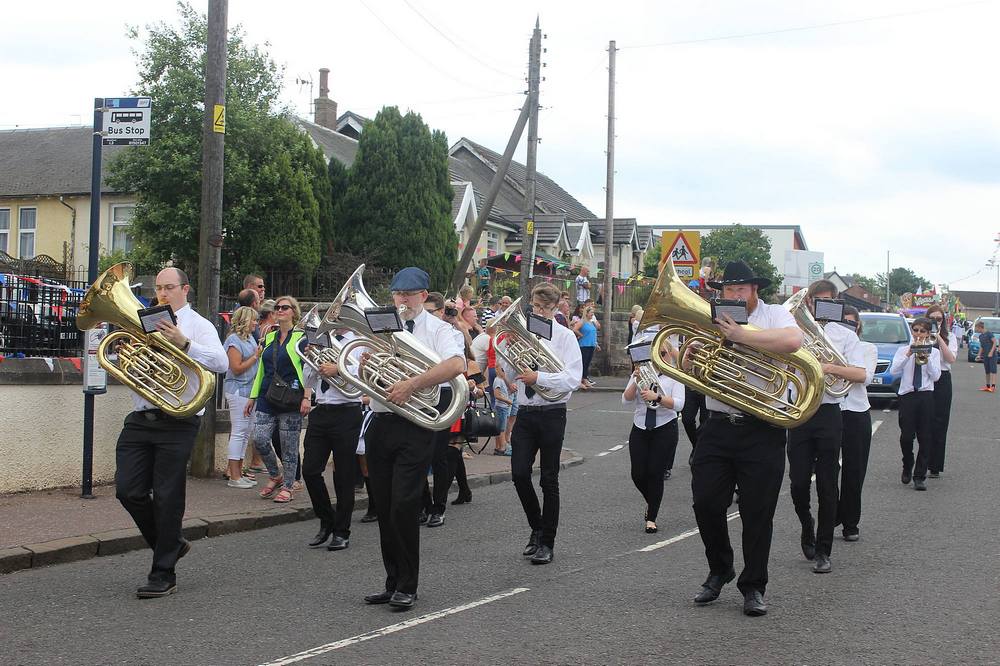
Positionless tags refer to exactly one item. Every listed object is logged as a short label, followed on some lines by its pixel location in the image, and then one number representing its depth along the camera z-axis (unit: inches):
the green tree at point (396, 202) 1131.9
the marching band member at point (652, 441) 347.6
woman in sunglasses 372.2
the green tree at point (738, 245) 2760.8
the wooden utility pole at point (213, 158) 415.5
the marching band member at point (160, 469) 260.8
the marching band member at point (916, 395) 456.1
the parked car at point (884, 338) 815.7
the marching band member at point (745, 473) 243.9
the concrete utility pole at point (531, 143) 893.8
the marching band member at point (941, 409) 480.1
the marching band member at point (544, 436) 301.4
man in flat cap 244.4
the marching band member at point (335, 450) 321.1
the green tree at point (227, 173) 983.0
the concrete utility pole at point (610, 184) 1152.2
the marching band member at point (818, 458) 300.5
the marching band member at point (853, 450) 329.1
